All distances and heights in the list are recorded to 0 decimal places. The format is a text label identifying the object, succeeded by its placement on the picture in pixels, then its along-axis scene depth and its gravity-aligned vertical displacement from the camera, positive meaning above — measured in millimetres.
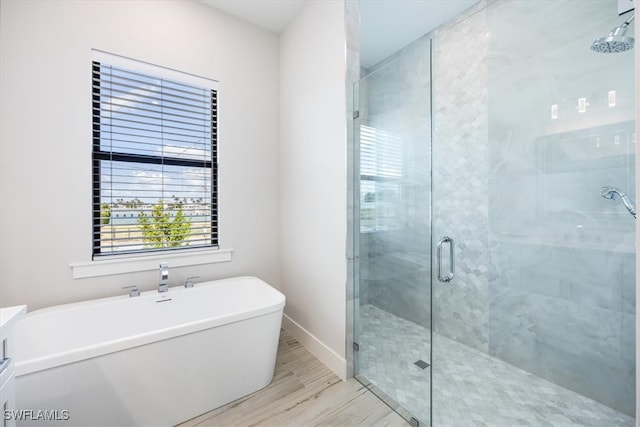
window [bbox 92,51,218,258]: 2043 +441
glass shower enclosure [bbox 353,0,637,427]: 1614 -89
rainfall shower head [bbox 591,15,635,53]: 1441 +920
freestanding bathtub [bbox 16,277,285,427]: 1263 -786
